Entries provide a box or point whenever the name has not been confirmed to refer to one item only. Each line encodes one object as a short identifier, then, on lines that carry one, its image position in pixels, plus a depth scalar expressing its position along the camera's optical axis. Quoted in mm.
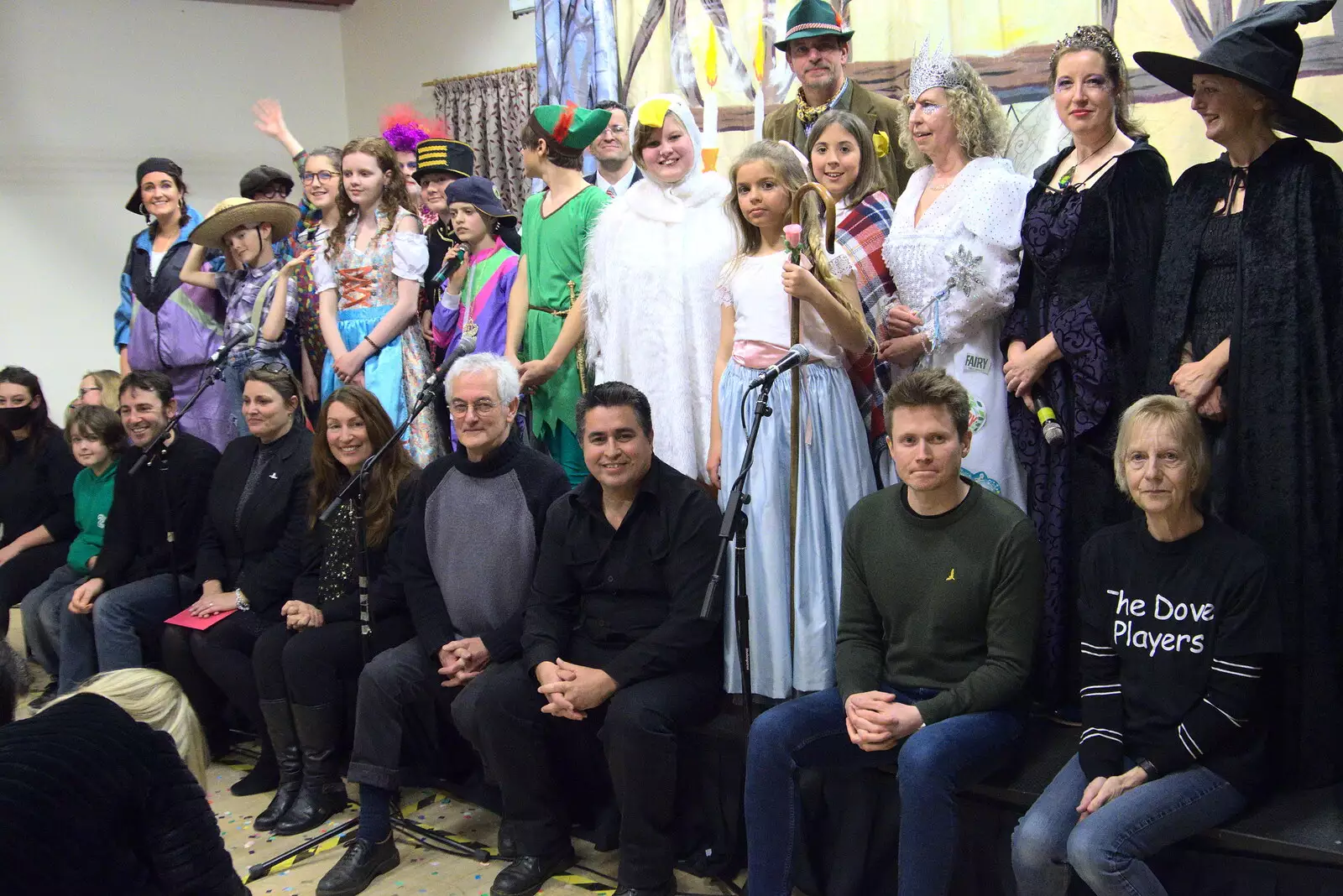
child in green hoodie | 4758
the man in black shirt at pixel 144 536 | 4367
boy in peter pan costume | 3988
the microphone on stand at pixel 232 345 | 4215
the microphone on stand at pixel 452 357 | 3510
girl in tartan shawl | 3281
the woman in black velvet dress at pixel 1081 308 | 2836
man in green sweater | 2576
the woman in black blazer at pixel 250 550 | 3961
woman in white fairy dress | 3055
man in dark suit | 4449
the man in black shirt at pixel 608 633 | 3092
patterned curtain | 6820
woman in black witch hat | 2512
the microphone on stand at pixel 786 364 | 2742
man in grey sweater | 3402
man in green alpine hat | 3672
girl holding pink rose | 3092
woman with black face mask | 5078
